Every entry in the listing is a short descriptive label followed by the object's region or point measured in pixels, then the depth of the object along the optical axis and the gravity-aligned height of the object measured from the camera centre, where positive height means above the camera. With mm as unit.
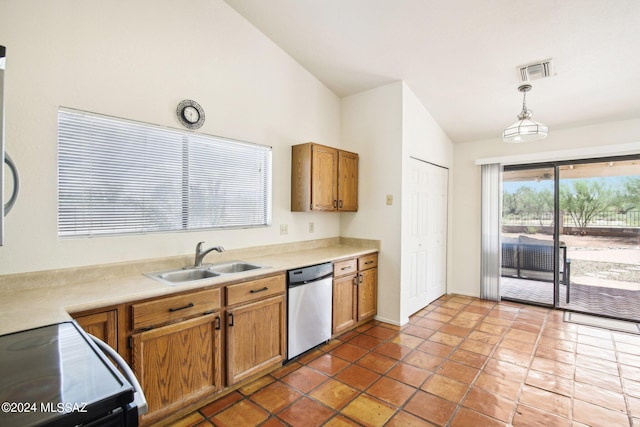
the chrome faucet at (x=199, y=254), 2582 -330
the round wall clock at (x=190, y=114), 2629 +871
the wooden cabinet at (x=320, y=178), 3438 +421
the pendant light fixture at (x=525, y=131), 2734 +753
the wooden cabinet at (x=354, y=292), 3307 -885
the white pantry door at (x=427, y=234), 4016 -284
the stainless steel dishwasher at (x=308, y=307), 2795 -883
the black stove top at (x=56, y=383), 715 -455
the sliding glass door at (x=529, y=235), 4395 -299
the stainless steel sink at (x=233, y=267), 2748 -477
